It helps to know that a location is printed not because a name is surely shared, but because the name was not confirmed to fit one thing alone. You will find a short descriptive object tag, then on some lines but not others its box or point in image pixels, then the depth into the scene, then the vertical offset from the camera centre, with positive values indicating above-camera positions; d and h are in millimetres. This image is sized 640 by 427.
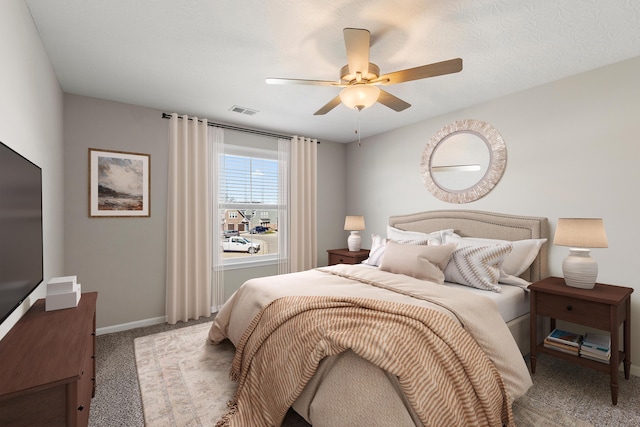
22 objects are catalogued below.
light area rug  1848 -1229
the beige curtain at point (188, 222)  3482 -98
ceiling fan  1781 +877
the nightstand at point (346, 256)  4125 -595
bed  1435 -763
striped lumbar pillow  2582 -462
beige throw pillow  2666 -431
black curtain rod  3498 +1093
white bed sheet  2395 -702
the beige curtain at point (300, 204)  4406 +127
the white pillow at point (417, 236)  3209 -267
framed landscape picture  3135 +314
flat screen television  1201 -73
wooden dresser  1016 -569
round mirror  3184 +568
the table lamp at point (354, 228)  4340 -216
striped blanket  1441 -757
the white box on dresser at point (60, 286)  1804 -427
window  4027 +120
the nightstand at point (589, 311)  2020 -706
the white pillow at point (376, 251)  3357 -425
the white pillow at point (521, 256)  2778 -397
